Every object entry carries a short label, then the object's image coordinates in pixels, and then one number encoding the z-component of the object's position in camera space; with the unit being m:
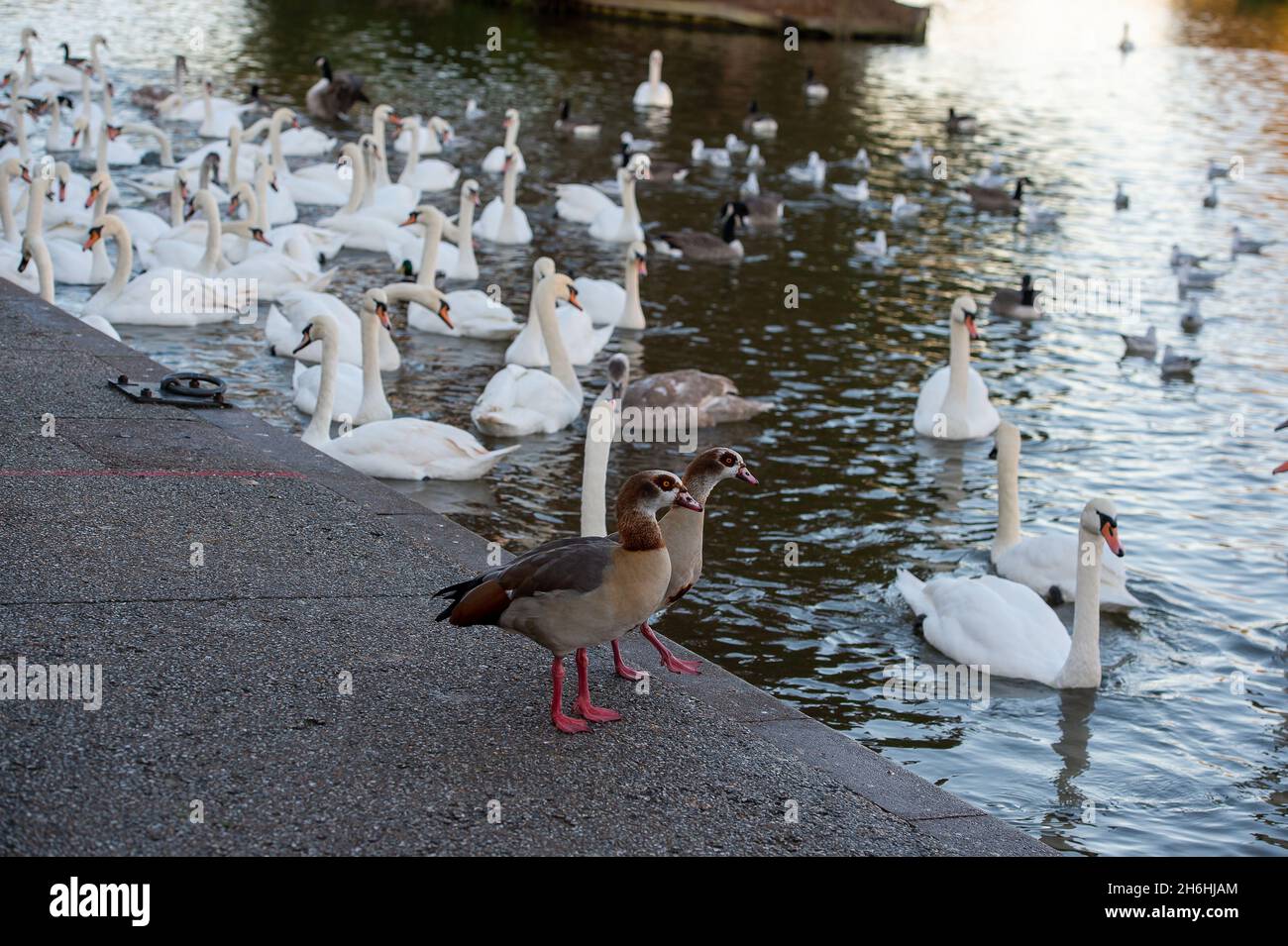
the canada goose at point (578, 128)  28.41
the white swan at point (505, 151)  24.38
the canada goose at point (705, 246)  19.53
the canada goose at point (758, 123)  30.09
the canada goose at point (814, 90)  34.38
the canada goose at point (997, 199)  23.81
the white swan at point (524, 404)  12.67
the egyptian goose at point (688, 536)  6.53
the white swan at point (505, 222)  20.02
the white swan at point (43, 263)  14.02
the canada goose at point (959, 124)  30.45
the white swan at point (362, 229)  19.05
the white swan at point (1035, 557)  10.10
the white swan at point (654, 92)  32.22
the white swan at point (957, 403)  13.41
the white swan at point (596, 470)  8.58
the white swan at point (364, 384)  12.31
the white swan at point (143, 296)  15.06
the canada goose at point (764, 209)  22.05
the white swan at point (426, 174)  22.84
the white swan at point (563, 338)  14.64
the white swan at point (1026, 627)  9.01
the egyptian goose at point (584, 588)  5.53
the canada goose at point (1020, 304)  17.78
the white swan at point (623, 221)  19.91
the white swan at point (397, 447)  11.34
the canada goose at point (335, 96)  28.48
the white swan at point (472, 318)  15.52
